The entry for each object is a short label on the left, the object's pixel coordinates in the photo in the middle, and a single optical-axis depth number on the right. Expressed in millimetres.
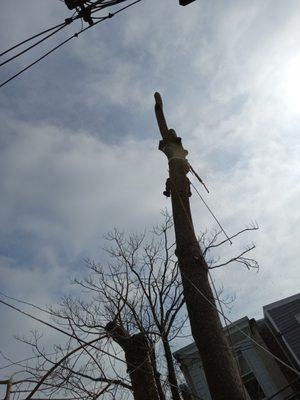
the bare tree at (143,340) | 4145
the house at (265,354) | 11781
